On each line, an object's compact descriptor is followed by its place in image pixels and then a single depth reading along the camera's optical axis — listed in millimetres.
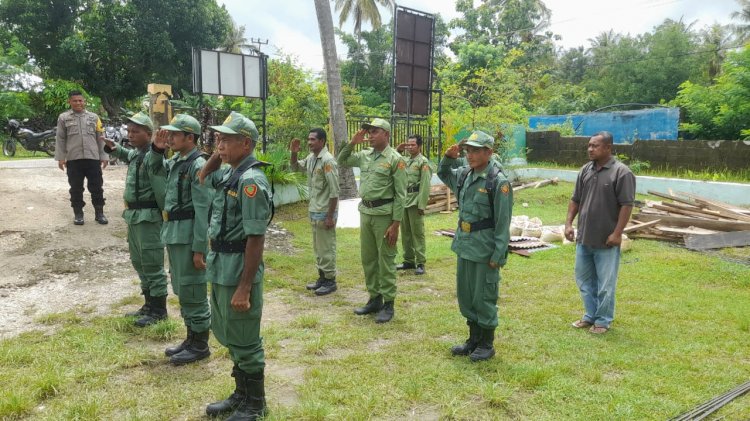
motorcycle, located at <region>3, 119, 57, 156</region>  14320
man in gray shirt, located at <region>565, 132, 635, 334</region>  4492
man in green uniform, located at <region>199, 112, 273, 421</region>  2811
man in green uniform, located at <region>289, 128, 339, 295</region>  5691
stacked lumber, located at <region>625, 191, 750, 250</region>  7848
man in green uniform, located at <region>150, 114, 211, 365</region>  3814
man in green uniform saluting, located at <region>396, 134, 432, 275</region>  6918
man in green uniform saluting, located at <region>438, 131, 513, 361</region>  3852
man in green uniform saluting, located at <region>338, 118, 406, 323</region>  4953
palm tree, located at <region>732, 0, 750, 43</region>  34225
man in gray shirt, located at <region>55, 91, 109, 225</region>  6770
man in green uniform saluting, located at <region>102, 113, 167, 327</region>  4398
